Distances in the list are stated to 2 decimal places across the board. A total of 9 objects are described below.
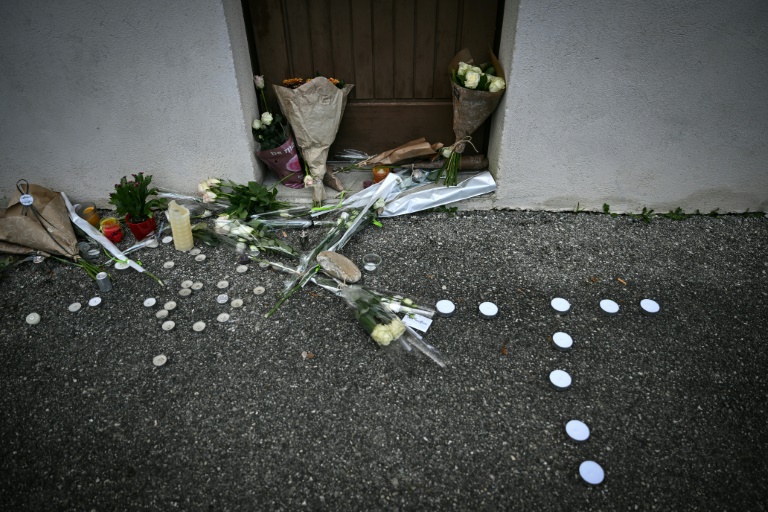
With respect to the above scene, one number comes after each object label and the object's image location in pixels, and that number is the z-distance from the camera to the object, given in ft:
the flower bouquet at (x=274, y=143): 11.71
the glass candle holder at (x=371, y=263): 10.23
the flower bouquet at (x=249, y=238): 10.68
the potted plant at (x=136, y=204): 10.87
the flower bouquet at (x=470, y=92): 10.69
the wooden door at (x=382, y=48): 10.98
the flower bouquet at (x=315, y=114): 11.01
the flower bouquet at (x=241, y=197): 11.50
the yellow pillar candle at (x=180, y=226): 10.60
